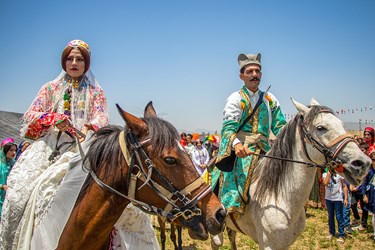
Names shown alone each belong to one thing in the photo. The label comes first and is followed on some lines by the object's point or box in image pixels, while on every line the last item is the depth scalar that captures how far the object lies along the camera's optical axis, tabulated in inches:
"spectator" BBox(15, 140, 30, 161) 299.0
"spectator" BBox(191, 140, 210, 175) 495.3
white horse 132.3
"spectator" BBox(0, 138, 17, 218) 270.1
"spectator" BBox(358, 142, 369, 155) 315.3
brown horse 78.2
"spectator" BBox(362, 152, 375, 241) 287.3
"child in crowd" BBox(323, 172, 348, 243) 306.8
